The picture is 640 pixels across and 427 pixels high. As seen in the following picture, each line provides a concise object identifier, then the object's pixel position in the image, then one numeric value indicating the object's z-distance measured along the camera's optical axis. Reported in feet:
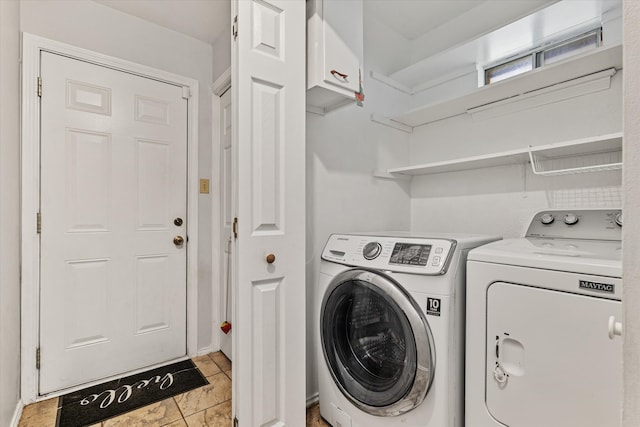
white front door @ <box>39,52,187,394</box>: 5.84
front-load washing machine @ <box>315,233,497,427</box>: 3.69
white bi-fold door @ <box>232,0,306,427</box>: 4.15
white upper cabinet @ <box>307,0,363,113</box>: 4.86
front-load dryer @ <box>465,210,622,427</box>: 2.79
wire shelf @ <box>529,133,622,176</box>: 4.41
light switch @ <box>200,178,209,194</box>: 7.66
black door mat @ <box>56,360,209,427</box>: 5.22
